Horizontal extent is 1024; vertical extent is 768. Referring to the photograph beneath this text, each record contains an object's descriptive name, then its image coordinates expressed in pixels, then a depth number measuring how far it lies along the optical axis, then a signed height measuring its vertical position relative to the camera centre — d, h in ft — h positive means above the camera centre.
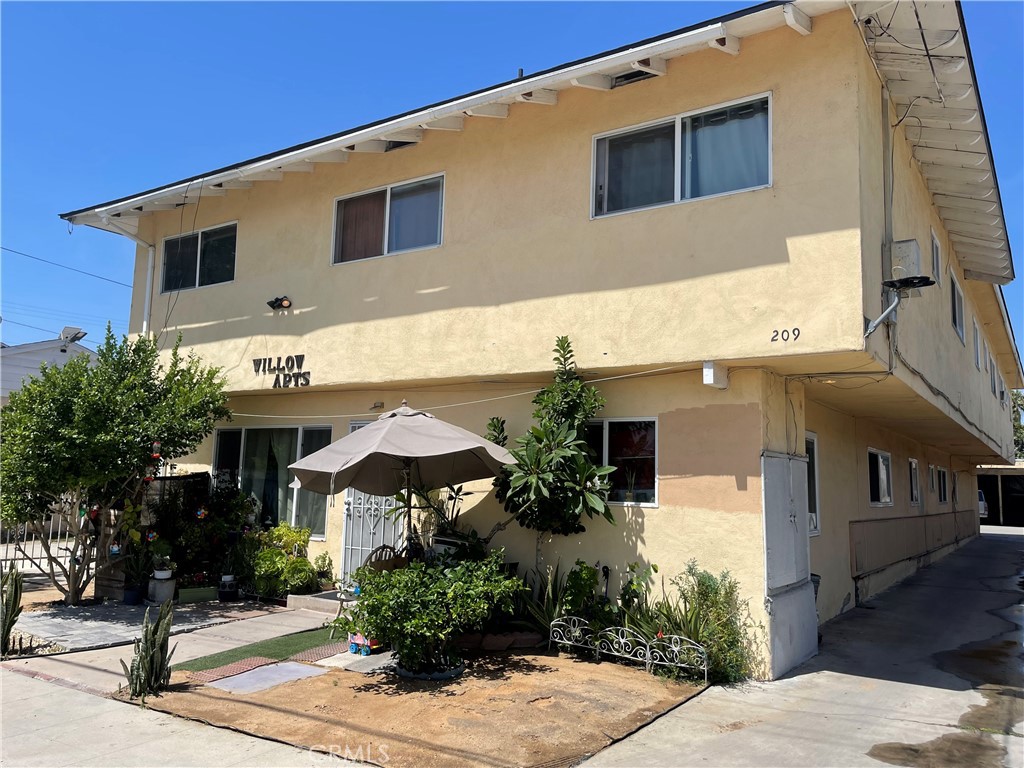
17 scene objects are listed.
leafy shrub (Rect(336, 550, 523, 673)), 23.48 -4.11
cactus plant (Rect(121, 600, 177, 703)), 22.36 -5.65
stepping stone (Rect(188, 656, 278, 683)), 24.52 -6.59
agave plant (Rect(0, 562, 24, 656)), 27.30 -5.01
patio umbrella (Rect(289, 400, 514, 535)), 25.55 +0.68
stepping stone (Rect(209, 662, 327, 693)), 23.61 -6.60
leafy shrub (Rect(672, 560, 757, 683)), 25.08 -4.77
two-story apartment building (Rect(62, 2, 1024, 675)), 25.76 +8.36
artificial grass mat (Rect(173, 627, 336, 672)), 26.05 -6.45
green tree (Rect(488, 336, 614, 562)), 27.78 +0.44
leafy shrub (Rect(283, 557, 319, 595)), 36.19 -4.94
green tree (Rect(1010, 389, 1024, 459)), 158.71 +14.05
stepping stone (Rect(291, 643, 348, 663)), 26.86 -6.43
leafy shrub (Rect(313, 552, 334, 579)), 38.14 -4.61
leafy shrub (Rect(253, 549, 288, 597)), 36.19 -4.75
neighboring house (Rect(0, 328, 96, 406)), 66.44 +10.21
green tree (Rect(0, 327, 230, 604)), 32.50 +1.48
